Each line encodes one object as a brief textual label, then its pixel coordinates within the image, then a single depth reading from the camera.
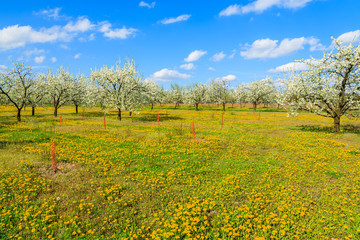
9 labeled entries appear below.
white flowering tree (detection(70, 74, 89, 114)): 44.30
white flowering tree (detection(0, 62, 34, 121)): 32.50
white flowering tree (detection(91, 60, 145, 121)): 33.81
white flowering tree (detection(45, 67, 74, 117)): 39.81
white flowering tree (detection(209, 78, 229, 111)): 75.38
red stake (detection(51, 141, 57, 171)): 10.44
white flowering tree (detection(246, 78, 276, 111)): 69.19
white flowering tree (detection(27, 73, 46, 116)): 36.34
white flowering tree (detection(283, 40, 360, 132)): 21.42
